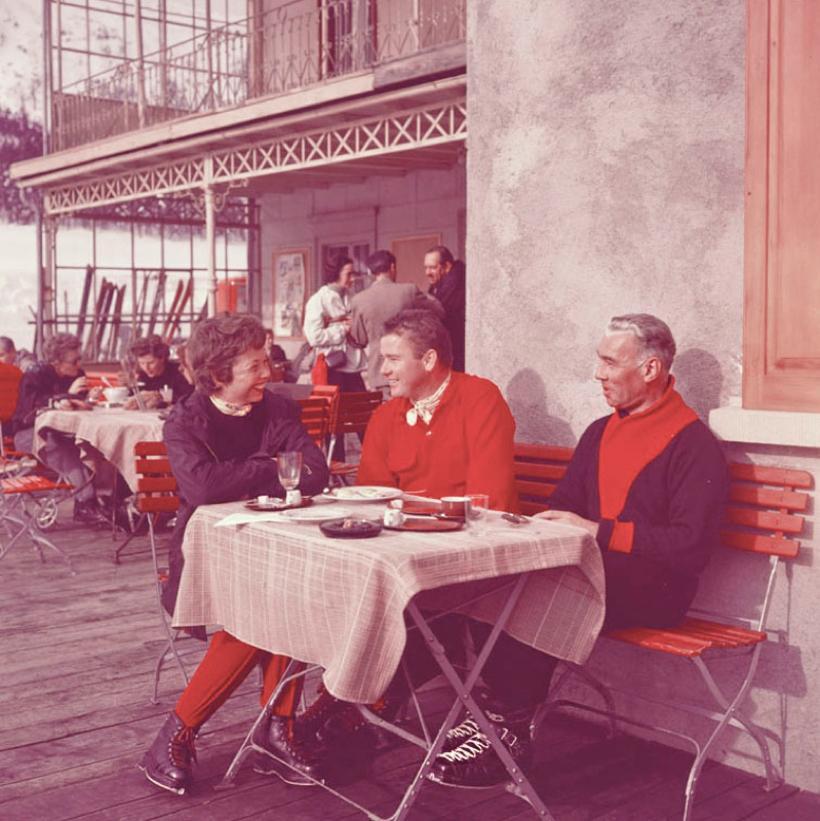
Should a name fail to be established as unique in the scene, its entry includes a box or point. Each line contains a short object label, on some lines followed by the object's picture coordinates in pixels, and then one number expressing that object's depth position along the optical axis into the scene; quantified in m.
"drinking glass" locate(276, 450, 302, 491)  3.37
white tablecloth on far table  6.72
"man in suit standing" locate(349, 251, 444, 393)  8.80
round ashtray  3.03
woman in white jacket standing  9.33
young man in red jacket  3.85
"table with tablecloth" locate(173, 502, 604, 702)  2.86
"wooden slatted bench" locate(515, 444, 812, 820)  3.32
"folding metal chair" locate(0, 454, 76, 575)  6.69
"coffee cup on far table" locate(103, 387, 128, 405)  7.69
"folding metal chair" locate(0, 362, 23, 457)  8.50
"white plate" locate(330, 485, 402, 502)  3.53
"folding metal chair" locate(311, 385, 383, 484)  7.96
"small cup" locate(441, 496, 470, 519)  3.25
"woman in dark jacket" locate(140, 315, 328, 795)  3.49
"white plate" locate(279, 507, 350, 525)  3.22
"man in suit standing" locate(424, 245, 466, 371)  7.95
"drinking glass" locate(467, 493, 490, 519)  3.38
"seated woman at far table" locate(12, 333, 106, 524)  7.63
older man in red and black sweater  3.44
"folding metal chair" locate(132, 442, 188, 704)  4.68
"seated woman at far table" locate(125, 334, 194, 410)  7.88
